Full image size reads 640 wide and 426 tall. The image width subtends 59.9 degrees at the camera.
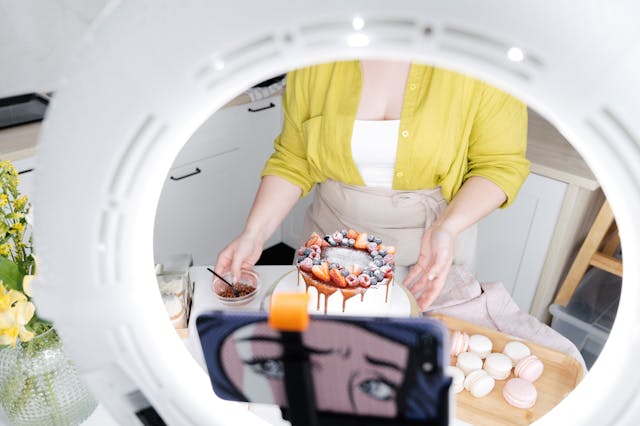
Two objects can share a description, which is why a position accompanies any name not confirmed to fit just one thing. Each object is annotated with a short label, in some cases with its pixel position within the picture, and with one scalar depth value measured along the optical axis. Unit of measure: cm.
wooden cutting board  85
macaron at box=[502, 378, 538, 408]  86
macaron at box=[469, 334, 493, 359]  95
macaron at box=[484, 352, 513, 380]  91
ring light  28
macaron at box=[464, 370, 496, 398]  87
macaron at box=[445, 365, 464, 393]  88
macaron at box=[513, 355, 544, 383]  91
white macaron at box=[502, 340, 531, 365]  94
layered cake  103
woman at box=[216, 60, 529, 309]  117
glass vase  70
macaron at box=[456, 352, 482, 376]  91
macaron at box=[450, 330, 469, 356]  94
